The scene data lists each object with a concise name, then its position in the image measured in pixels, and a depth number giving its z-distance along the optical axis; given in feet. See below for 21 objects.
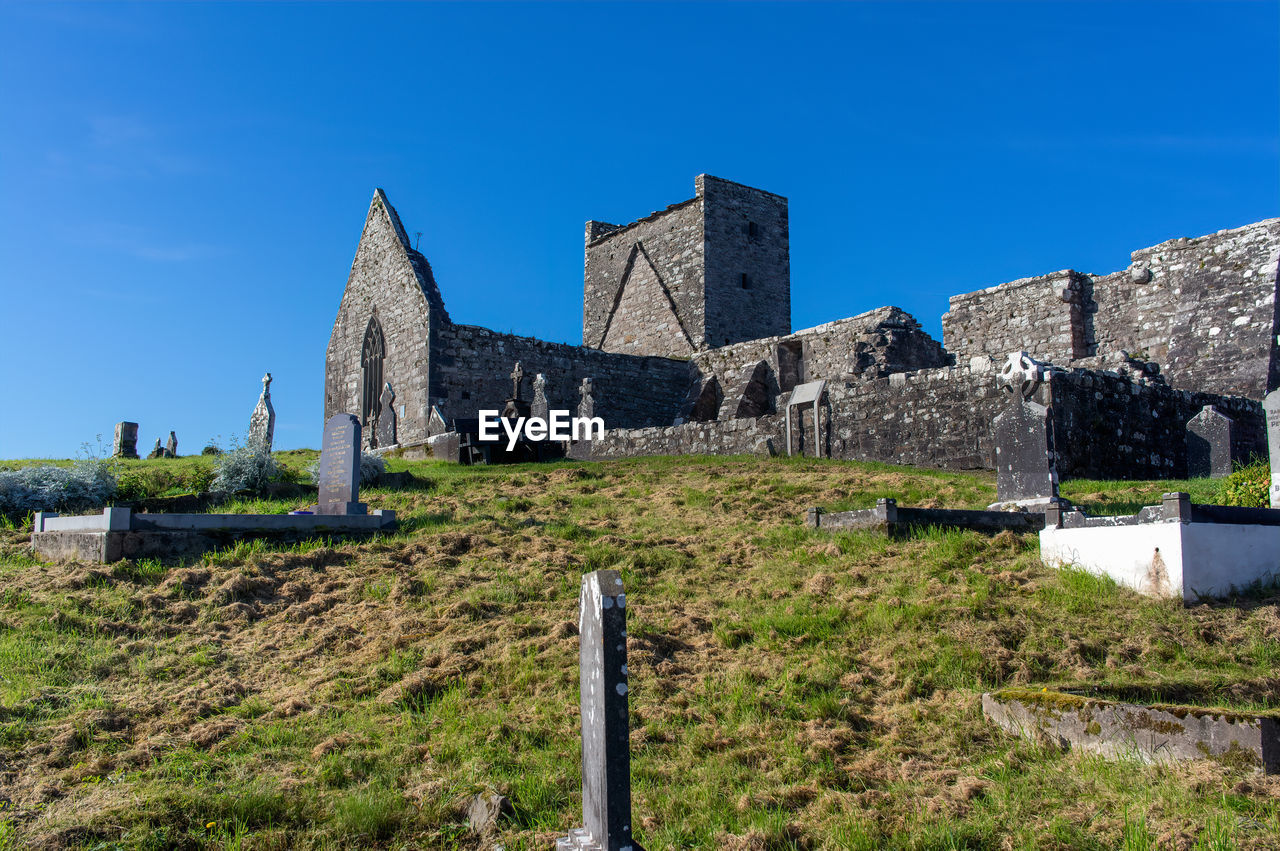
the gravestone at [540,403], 69.41
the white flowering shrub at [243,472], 47.80
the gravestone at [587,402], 70.64
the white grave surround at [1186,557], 24.25
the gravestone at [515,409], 63.67
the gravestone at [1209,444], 48.55
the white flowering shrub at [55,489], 45.03
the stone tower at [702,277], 97.66
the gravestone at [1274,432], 31.86
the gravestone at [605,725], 13.30
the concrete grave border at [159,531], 33.88
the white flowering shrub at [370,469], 49.98
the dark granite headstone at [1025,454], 34.58
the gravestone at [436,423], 69.59
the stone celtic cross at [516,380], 66.69
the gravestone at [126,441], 78.95
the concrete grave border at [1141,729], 15.75
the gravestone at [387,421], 76.89
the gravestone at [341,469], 40.96
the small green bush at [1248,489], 33.68
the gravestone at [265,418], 75.46
